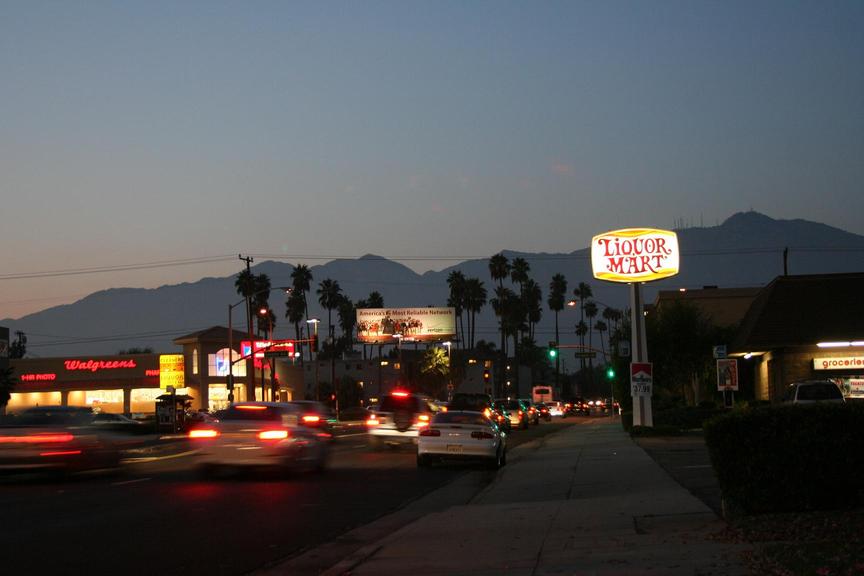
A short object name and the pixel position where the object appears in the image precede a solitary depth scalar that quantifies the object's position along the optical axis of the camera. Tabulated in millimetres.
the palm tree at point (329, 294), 126019
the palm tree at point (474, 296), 131000
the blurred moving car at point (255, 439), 20219
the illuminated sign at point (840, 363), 40938
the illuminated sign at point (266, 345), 72025
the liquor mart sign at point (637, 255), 40594
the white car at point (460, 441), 23734
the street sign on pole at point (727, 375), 35750
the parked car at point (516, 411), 50219
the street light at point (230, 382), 62075
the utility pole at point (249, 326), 63906
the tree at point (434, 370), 117250
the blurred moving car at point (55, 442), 19562
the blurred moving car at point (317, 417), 22125
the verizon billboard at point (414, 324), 107625
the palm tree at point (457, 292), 131500
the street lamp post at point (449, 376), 117031
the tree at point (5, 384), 59781
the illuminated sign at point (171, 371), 82188
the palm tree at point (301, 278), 122438
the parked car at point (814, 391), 29359
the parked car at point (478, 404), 39844
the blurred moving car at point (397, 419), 29828
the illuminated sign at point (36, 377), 83375
